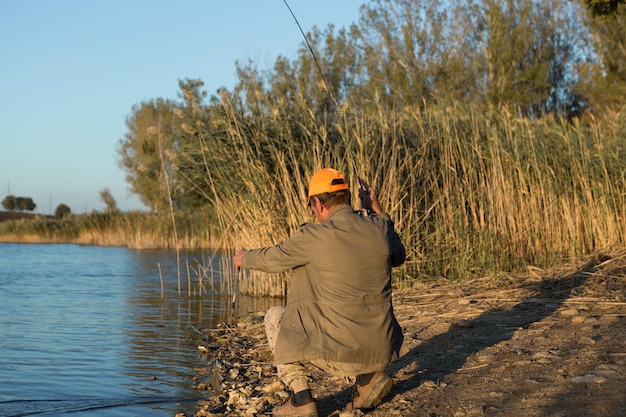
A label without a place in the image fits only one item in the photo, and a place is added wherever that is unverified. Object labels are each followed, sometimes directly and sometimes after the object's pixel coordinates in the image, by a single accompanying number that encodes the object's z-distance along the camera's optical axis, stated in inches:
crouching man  163.3
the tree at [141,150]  1544.0
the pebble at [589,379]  178.1
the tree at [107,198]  1795.0
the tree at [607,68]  1101.7
